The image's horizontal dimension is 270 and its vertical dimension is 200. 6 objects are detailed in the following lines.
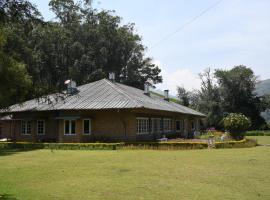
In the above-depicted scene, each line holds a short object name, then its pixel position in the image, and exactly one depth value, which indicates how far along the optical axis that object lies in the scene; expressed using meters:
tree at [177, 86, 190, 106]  56.41
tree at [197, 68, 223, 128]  50.74
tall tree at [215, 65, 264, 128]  50.98
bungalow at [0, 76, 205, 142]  23.94
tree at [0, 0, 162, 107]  40.96
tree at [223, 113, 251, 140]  25.59
